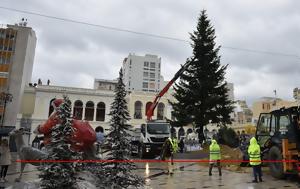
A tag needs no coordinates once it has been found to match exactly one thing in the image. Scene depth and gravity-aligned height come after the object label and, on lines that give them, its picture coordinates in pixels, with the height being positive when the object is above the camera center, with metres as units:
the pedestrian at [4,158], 11.45 -0.88
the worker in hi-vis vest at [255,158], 12.08 -0.50
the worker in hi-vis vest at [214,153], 14.32 -0.43
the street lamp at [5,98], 33.22 +5.37
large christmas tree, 30.16 +5.68
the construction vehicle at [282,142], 11.87 +0.23
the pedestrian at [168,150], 15.50 -0.40
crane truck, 23.83 +0.52
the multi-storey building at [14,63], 48.19 +12.72
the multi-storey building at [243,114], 94.59 +10.81
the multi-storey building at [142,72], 111.44 +27.02
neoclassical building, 50.53 +6.76
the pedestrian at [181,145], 29.25 -0.22
